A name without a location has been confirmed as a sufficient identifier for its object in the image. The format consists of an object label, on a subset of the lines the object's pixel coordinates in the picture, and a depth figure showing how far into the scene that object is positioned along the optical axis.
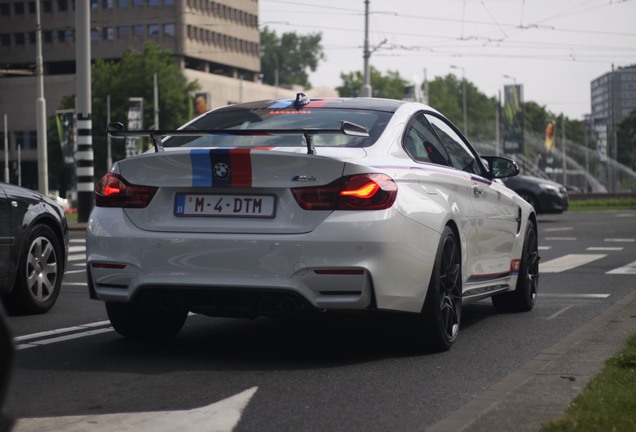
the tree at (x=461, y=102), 165.62
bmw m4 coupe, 6.24
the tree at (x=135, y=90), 80.00
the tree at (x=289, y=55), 174.88
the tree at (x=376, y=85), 150.38
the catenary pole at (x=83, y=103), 26.55
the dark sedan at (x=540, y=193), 29.70
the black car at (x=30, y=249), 8.66
